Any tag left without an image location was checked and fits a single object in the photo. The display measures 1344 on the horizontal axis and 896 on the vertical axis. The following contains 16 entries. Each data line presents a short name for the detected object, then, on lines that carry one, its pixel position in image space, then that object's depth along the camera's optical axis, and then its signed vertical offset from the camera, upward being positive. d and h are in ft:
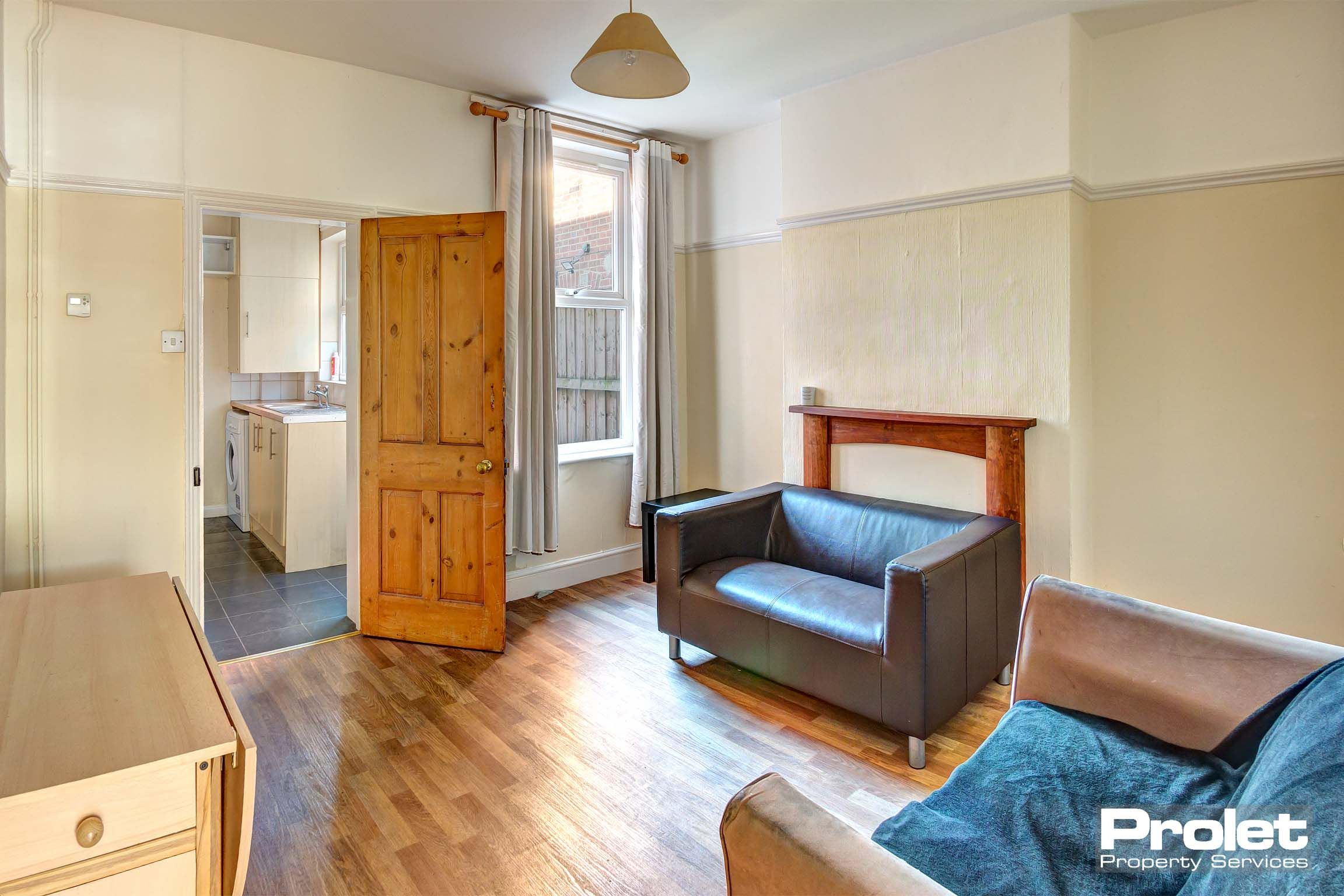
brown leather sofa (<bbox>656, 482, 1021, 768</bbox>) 7.86 -2.12
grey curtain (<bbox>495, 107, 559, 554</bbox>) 12.60 +1.92
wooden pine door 10.95 +0.07
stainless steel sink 17.57 +0.72
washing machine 18.31 -0.79
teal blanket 3.38 -2.40
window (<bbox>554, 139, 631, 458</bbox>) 14.47 +2.74
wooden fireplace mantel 10.21 -0.10
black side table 14.17 -1.76
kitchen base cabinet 15.03 -1.28
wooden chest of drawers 3.92 -1.98
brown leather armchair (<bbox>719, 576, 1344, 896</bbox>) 3.28 -1.92
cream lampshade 7.07 +3.90
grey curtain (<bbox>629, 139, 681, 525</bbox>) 14.57 +2.28
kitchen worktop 15.46 +0.56
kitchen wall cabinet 17.97 +3.51
